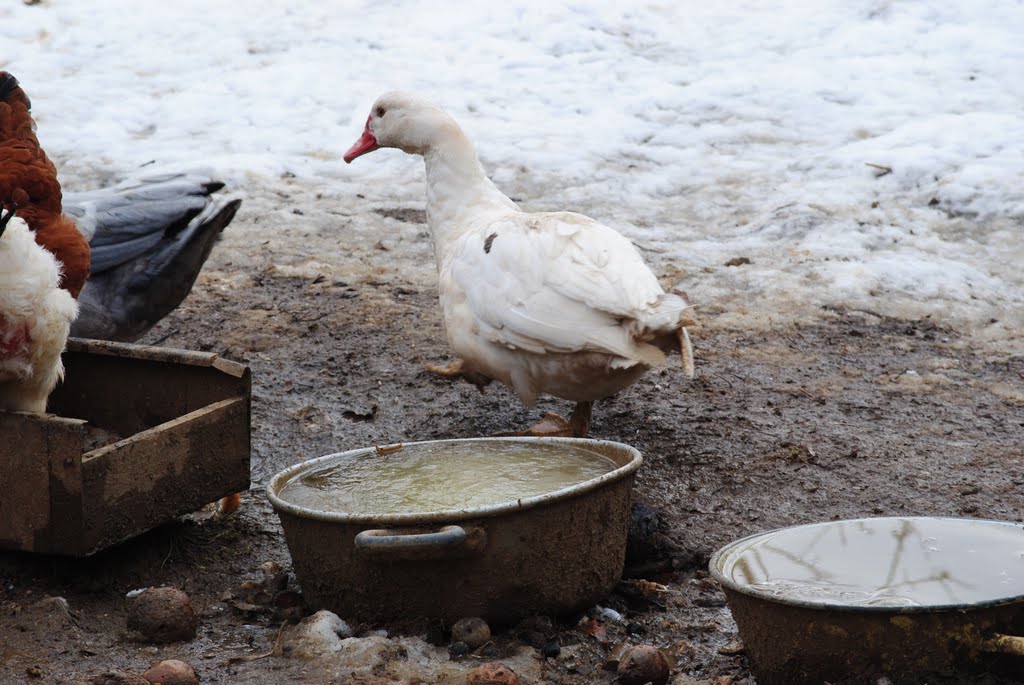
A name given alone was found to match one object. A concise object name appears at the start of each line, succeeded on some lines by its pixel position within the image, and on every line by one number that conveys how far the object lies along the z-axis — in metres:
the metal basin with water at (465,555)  5.05
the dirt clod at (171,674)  4.87
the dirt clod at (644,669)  5.02
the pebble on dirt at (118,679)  4.71
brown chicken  6.35
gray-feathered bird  9.21
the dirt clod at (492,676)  4.75
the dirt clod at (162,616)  5.55
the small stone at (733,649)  5.39
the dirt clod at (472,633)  5.28
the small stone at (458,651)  5.21
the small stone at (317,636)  5.21
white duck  6.77
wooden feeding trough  5.71
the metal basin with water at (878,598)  4.19
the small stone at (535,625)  5.47
